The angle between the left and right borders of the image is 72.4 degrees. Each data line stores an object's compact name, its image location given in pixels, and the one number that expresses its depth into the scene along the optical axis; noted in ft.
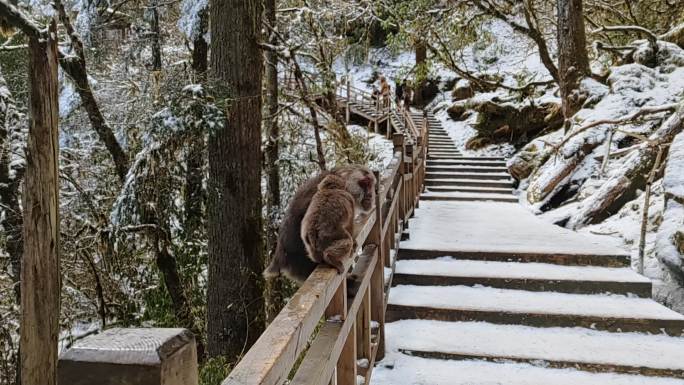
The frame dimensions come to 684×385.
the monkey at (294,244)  7.85
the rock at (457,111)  61.82
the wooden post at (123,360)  2.14
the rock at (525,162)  36.55
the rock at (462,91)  66.74
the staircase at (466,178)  33.19
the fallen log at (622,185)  20.24
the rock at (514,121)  41.65
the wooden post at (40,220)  13.46
